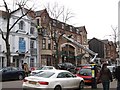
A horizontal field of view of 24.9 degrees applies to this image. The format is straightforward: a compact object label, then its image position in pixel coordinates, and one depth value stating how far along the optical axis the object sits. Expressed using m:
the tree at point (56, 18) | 47.50
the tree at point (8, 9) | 33.66
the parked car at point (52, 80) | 13.87
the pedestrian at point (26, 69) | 26.59
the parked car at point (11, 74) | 25.88
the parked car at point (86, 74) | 19.23
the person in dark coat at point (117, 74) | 11.64
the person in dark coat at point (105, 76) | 12.16
